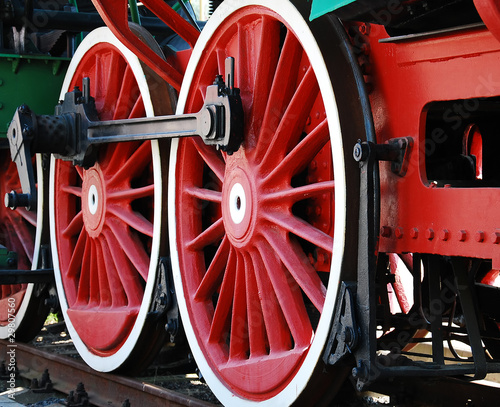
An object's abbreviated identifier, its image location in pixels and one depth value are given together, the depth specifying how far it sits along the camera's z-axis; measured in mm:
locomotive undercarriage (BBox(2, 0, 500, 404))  2861
